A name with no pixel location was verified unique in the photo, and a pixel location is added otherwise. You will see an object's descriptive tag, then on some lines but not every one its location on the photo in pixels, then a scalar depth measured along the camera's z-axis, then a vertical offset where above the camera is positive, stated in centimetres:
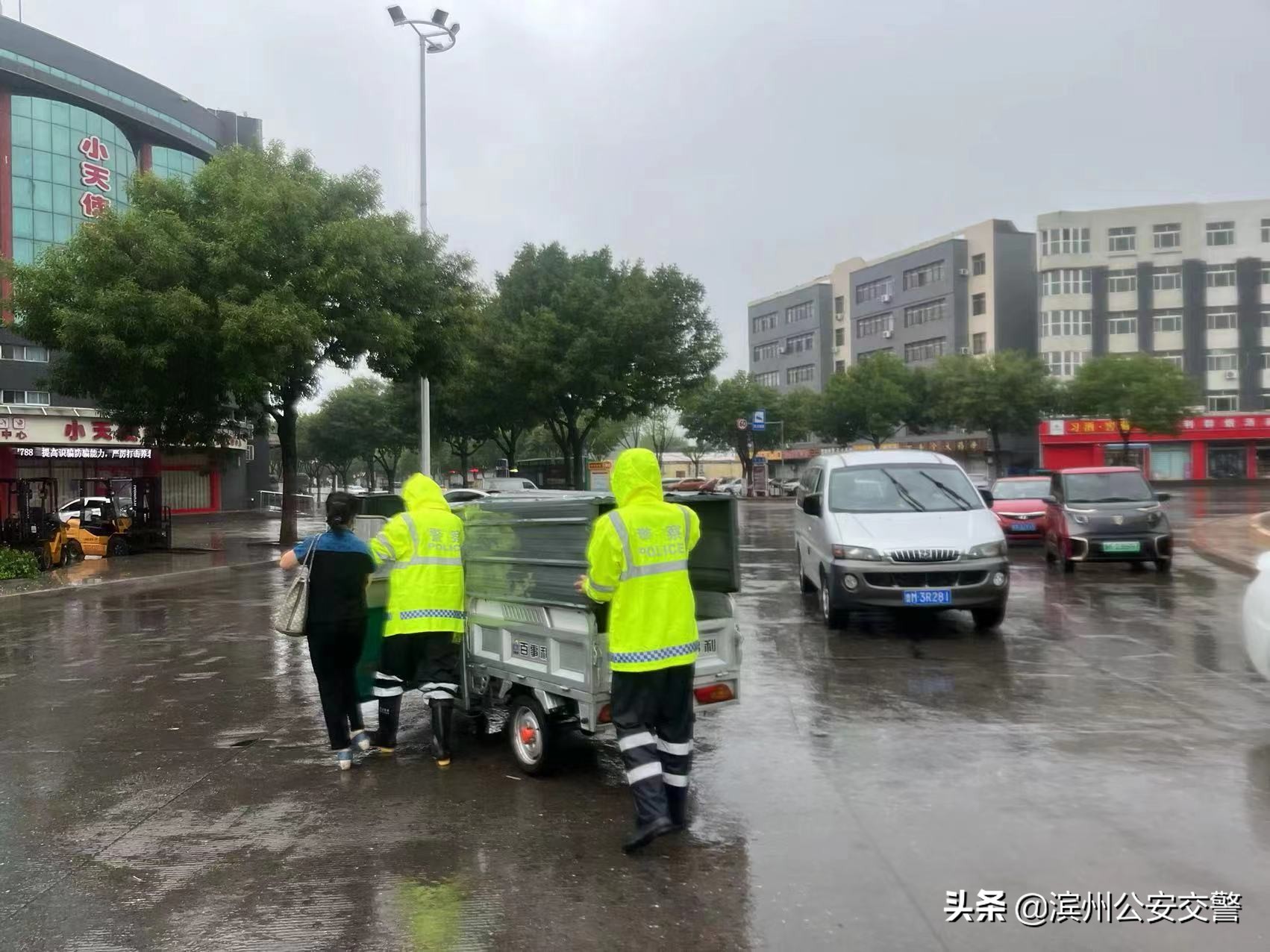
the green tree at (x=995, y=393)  5509 +391
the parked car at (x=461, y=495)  2273 -58
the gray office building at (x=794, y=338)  8169 +1090
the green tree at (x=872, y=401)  5812 +368
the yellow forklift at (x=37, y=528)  2078 -118
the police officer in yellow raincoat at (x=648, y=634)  461 -76
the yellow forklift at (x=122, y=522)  2395 -119
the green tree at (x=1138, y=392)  4941 +348
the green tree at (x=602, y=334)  3319 +444
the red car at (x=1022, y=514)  1942 -96
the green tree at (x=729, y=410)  6319 +355
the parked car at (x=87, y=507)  2520 -96
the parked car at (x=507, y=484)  3203 -51
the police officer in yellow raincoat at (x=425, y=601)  591 -77
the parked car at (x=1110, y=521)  1451 -83
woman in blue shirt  574 -80
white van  951 -71
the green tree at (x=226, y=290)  2002 +377
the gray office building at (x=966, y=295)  6494 +1126
